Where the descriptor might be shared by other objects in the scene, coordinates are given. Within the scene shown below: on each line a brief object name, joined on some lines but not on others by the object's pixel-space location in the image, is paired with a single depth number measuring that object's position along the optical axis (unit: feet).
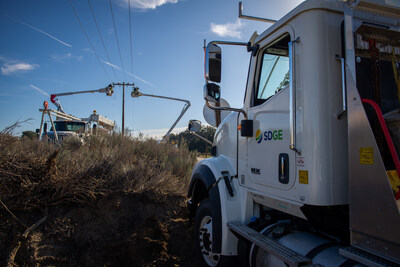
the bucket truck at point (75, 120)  32.32
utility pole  92.29
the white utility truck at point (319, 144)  5.90
